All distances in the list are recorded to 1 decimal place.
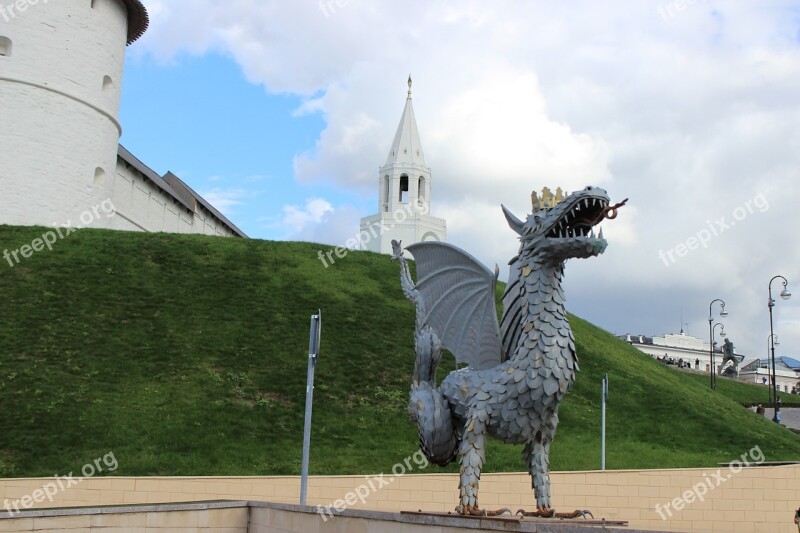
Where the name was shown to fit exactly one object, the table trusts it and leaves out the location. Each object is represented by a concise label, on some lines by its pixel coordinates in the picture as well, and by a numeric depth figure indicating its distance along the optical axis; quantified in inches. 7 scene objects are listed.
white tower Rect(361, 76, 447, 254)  2386.8
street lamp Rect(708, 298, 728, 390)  1665.6
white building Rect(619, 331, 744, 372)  3654.0
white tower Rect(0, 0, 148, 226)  1353.3
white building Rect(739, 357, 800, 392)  3614.7
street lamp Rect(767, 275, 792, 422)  1310.3
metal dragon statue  339.0
